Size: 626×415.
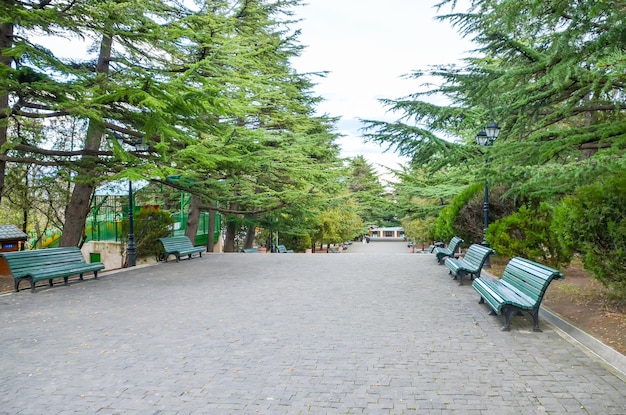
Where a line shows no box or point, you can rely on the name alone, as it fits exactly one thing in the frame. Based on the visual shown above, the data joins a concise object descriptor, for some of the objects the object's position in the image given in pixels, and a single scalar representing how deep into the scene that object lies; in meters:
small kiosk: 12.40
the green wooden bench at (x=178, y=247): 14.49
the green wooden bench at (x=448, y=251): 12.98
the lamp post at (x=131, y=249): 13.59
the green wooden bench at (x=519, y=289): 5.96
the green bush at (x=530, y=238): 10.31
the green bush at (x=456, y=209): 14.50
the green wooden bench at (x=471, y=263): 9.55
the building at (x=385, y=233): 104.31
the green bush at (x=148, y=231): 14.74
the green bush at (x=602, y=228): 6.09
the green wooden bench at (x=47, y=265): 9.07
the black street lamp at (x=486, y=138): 10.56
